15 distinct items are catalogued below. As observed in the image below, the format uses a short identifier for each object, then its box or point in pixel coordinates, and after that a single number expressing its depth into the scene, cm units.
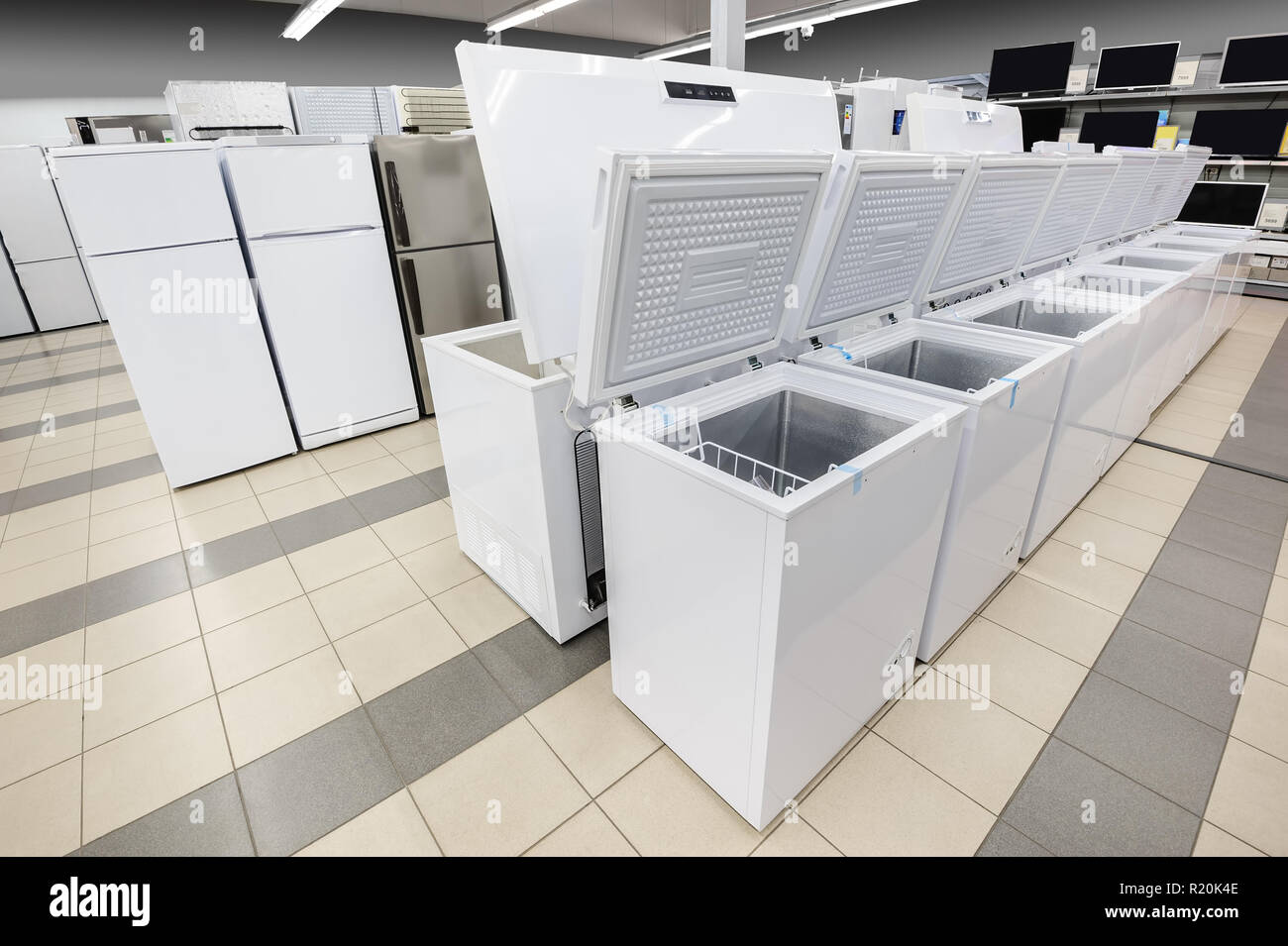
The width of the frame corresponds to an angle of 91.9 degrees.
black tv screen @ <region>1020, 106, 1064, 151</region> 729
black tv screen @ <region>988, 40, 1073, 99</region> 690
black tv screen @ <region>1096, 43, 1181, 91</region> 627
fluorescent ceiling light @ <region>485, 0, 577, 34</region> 752
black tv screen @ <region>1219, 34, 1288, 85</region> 572
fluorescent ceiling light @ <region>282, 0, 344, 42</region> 675
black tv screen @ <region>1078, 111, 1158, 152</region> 664
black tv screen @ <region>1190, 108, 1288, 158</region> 602
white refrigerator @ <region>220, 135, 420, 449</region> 310
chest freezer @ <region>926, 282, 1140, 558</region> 220
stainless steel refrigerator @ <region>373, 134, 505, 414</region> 342
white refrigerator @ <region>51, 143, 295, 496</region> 274
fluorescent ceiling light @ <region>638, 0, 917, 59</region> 656
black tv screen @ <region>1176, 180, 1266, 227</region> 623
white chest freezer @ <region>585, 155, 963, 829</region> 121
